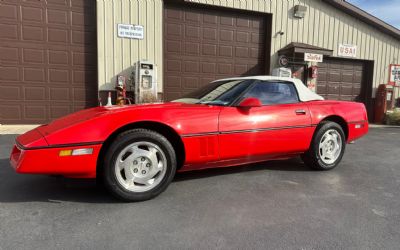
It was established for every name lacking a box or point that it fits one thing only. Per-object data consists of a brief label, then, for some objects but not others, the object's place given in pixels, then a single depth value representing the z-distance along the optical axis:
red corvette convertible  2.36
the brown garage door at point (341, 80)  10.69
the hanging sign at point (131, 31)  7.94
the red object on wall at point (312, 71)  10.09
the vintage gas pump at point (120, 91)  7.67
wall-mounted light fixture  9.60
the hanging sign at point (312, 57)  9.43
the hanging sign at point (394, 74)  11.32
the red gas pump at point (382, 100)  10.83
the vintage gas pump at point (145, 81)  7.71
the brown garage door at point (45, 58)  7.34
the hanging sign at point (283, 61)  9.67
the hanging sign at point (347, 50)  10.60
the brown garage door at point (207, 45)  8.67
